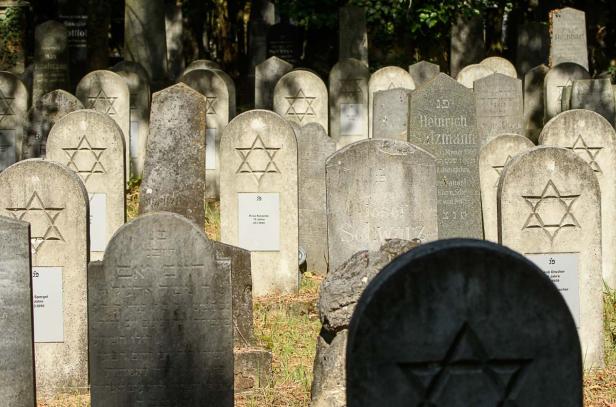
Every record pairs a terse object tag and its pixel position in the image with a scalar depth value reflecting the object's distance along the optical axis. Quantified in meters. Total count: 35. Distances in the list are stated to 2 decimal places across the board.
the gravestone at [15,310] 6.50
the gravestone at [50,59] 17.77
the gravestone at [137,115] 16.05
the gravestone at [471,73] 18.28
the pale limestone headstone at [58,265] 7.96
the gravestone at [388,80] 17.73
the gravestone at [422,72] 19.08
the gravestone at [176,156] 8.84
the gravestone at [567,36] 20.05
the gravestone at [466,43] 22.86
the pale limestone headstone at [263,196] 10.98
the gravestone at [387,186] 9.30
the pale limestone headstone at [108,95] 15.23
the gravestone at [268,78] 18.17
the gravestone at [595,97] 15.14
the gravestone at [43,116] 14.01
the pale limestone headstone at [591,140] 10.91
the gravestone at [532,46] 22.42
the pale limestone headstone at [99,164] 10.80
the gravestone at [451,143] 10.50
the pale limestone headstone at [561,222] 8.26
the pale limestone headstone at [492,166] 10.98
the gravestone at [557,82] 16.92
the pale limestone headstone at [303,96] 16.19
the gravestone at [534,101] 17.19
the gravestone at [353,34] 21.84
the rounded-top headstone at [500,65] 19.28
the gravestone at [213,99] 15.44
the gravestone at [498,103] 14.95
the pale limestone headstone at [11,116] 15.30
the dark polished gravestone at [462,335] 4.16
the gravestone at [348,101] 17.19
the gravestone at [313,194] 12.17
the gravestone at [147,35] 19.91
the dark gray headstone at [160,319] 6.39
